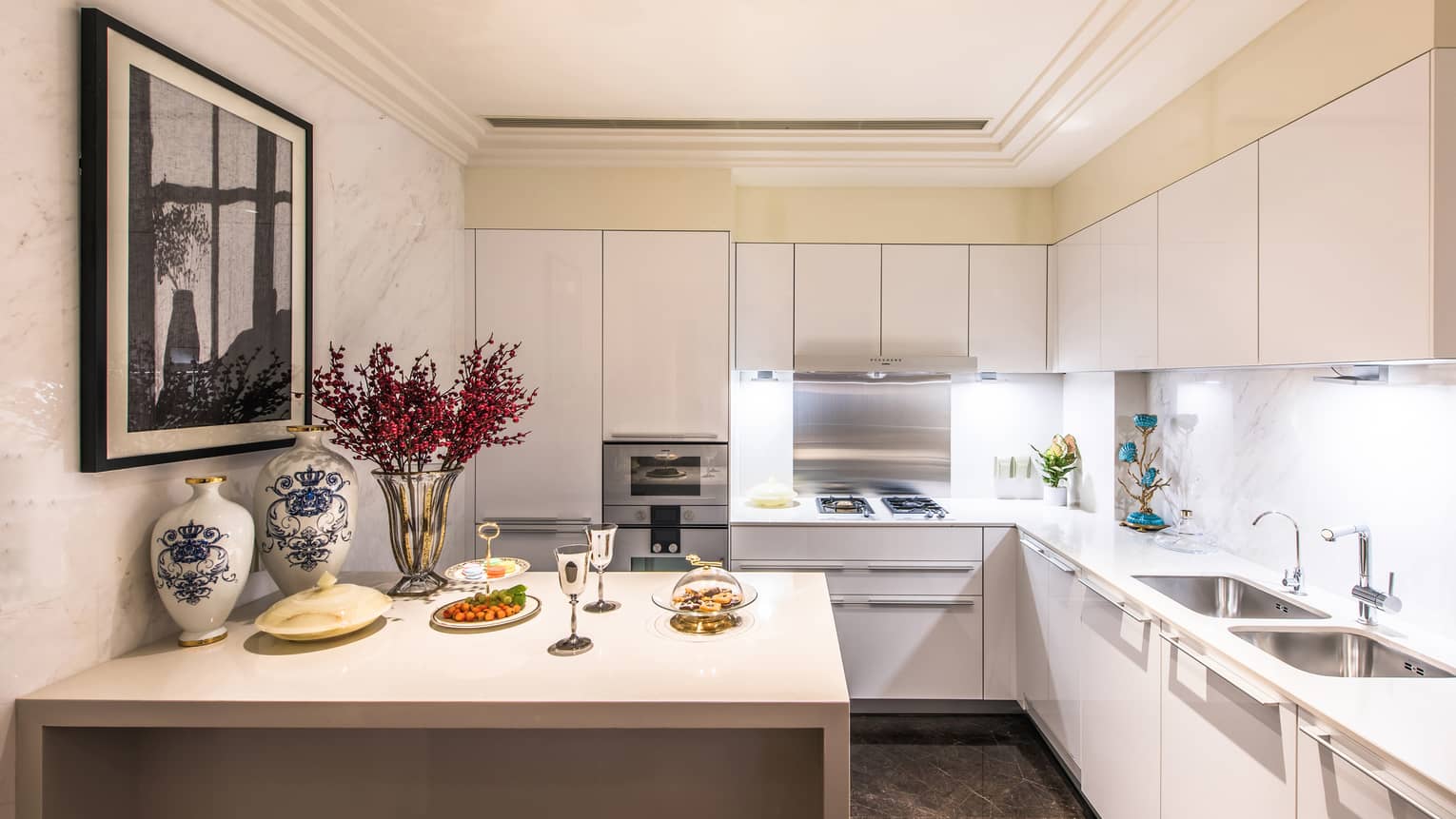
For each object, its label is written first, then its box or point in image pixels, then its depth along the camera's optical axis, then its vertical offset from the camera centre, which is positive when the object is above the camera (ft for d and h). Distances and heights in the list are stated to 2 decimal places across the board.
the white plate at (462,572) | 6.38 -1.55
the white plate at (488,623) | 5.17 -1.65
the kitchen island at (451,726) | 4.17 -1.95
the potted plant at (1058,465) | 11.25 -0.89
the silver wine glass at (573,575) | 4.88 -1.21
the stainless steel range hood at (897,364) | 10.91 +0.76
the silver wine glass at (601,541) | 5.35 -1.04
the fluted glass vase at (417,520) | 5.86 -0.98
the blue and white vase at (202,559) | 4.75 -1.07
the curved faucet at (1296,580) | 6.61 -1.65
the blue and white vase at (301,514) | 5.43 -0.85
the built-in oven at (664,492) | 10.41 -1.25
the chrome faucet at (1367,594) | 5.80 -1.57
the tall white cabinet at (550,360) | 10.37 +0.77
